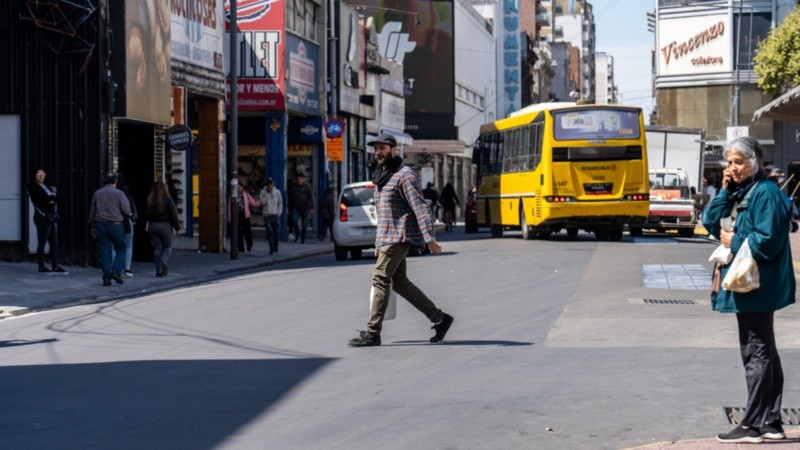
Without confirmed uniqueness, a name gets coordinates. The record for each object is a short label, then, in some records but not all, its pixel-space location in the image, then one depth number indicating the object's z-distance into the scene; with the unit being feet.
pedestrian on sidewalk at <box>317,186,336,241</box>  131.54
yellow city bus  116.16
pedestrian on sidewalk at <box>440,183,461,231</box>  175.22
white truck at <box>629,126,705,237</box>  133.39
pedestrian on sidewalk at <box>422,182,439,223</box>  172.86
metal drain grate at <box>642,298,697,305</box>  57.77
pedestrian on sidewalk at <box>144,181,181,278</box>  77.30
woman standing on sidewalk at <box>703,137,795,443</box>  25.23
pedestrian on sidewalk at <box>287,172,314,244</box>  123.95
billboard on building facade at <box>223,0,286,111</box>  130.93
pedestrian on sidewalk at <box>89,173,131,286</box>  72.69
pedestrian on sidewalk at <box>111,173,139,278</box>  76.48
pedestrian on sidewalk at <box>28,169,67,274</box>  77.15
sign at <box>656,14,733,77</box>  258.16
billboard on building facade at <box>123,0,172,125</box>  87.51
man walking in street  41.39
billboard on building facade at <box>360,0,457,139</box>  275.39
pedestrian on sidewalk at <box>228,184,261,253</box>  105.81
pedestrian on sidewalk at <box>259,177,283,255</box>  106.22
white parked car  97.30
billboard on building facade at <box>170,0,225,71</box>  99.81
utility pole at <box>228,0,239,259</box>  96.74
